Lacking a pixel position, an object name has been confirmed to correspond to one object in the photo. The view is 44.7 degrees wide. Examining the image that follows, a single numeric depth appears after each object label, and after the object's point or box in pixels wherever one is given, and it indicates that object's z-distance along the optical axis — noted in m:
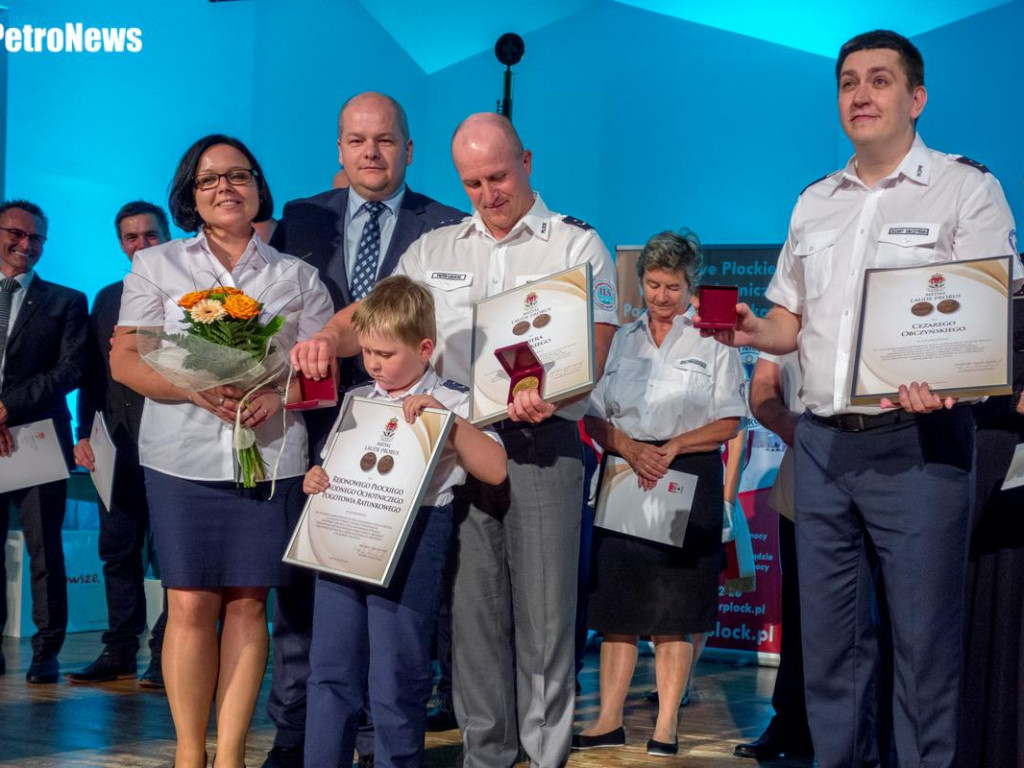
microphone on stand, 6.56
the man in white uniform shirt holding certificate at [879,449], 2.64
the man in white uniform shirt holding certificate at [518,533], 2.96
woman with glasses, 2.99
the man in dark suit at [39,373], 4.87
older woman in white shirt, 4.02
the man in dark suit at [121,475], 4.98
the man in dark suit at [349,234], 3.33
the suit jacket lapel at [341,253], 3.50
